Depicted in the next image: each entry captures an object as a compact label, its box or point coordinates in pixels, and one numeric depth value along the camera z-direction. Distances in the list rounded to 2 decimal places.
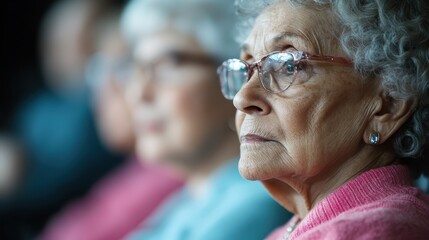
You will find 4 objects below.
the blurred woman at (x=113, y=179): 3.08
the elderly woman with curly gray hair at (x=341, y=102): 1.52
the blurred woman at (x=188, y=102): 2.46
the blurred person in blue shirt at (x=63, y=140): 3.80
